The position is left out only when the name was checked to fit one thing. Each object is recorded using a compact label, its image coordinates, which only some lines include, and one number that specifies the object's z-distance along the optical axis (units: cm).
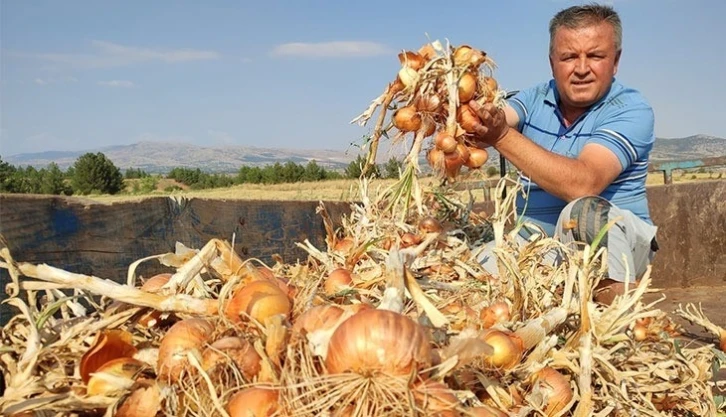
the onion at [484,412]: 106
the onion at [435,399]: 97
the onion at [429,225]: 268
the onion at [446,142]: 248
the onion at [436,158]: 255
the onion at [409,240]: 240
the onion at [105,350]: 112
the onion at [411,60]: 250
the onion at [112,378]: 107
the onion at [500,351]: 123
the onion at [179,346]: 108
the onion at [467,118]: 246
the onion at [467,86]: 246
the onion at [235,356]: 109
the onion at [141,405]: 106
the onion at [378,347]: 96
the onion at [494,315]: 145
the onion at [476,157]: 262
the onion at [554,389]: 128
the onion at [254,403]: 100
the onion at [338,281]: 158
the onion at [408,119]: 254
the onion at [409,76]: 250
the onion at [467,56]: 248
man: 234
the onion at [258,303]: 118
